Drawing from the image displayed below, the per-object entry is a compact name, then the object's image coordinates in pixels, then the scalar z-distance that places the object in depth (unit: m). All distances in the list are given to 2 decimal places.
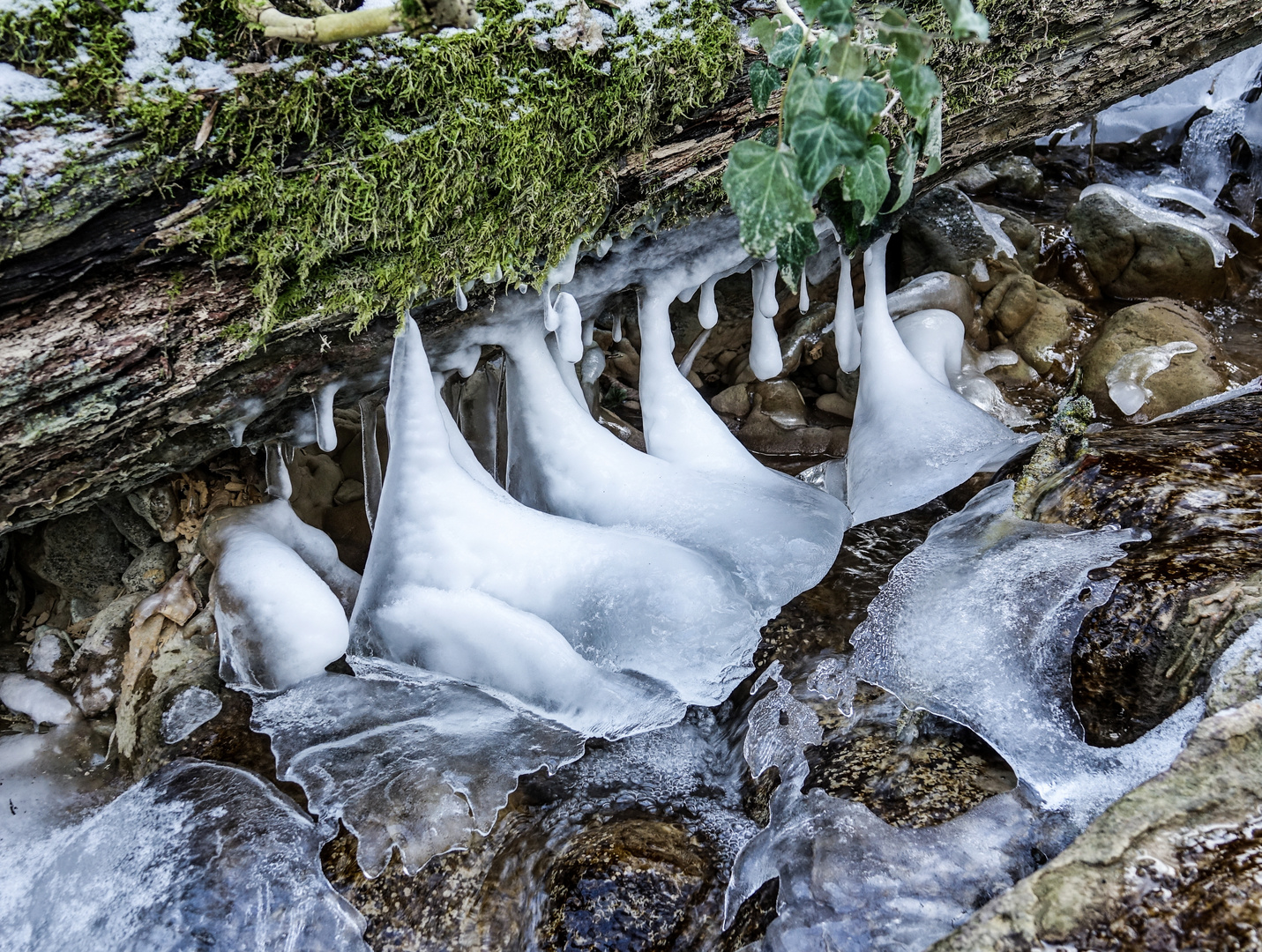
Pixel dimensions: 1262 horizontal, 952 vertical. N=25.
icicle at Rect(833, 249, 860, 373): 3.27
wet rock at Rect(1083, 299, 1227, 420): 3.67
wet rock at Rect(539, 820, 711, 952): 1.84
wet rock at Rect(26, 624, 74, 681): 2.81
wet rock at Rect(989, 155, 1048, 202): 5.17
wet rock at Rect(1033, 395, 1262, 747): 1.83
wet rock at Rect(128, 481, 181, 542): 2.70
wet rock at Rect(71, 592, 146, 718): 2.71
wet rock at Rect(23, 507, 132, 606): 2.84
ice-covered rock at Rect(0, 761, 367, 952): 1.87
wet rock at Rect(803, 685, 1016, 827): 1.89
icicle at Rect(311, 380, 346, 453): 2.39
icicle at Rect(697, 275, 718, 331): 2.91
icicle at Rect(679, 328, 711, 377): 3.52
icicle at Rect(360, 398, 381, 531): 2.66
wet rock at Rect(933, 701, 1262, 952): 1.23
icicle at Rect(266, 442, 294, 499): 2.72
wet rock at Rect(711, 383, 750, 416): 3.95
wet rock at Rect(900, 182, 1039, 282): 4.22
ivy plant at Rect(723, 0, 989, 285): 1.49
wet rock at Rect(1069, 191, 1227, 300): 4.45
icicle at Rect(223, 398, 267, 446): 2.23
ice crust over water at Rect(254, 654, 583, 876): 2.09
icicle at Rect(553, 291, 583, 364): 2.39
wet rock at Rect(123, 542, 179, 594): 2.83
